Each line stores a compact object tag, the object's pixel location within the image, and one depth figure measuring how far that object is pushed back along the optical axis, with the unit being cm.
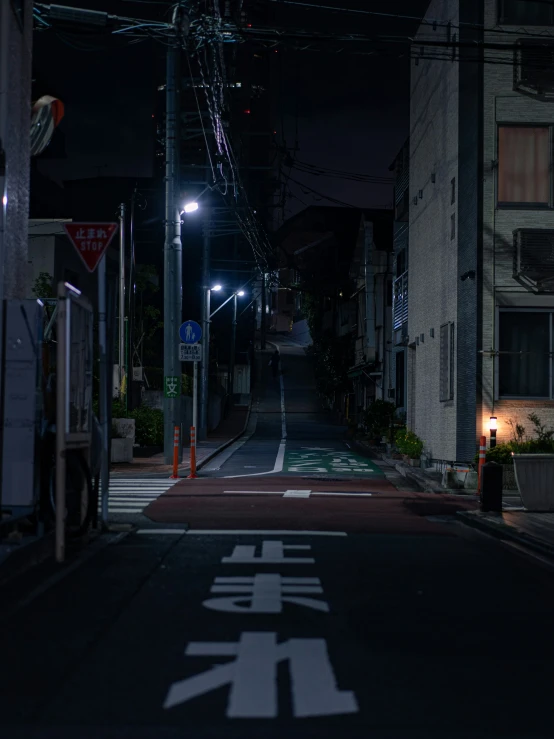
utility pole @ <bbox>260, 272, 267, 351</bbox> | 10216
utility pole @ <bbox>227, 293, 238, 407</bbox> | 6191
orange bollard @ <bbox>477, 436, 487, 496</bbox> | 1888
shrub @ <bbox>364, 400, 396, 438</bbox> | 4078
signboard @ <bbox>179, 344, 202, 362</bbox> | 2792
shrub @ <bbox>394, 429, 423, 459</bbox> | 3045
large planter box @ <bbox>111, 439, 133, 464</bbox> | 2917
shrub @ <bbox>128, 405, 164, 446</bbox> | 3381
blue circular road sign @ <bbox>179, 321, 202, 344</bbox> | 2809
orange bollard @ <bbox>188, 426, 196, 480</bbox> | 2488
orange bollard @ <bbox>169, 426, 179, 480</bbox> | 2505
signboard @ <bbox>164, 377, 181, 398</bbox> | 2831
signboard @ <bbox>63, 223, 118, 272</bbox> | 1316
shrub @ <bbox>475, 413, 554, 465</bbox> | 2239
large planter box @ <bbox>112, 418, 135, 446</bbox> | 2939
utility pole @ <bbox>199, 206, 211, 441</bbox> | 4474
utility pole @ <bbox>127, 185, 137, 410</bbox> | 3431
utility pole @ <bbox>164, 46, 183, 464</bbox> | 2842
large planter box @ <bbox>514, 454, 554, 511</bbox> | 1811
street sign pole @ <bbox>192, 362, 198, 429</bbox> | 2690
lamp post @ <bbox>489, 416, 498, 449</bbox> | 2339
